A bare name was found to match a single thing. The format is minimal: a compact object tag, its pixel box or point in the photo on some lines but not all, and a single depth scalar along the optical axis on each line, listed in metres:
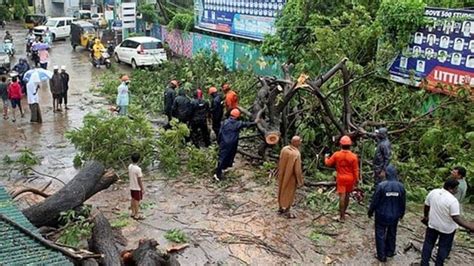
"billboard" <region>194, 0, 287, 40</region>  20.23
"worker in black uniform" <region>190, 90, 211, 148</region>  12.60
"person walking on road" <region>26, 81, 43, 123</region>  15.18
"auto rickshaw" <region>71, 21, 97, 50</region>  30.19
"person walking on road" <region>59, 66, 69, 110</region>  16.39
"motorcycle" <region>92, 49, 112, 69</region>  24.86
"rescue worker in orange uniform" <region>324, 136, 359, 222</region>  8.74
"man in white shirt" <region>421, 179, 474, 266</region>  7.02
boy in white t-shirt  8.98
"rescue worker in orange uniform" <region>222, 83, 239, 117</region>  12.88
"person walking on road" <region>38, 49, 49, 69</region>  22.94
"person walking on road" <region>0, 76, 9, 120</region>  15.48
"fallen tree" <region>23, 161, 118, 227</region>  8.09
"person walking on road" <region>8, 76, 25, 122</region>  15.27
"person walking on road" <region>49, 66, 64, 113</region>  16.24
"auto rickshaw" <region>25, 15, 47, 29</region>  41.72
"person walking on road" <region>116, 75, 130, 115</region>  14.84
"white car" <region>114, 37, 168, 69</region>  23.91
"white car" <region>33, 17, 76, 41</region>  34.97
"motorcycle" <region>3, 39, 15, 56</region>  25.90
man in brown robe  9.09
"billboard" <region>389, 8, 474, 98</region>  12.01
